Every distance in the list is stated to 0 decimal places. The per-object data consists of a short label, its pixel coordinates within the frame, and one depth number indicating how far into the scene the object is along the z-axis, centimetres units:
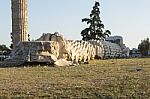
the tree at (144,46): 8432
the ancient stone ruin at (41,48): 2984
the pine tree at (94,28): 7725
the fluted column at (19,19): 4038
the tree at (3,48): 8474
